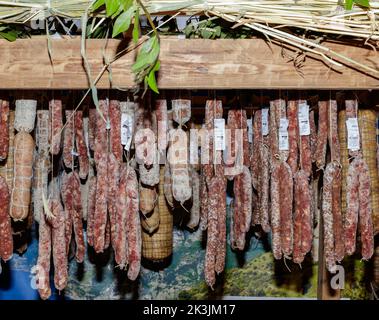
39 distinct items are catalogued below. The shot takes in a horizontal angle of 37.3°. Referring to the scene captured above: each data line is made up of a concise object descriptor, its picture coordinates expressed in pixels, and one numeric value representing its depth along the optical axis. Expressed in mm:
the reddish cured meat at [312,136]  3604
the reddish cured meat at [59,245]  3279
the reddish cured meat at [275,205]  3406
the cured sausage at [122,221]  3232
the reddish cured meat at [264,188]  3658
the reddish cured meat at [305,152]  3420
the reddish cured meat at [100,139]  3281
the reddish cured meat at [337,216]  3393
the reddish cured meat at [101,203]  3266
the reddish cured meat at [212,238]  3420
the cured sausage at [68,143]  3471
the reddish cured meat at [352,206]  3330
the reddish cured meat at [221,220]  3424
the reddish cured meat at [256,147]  3804
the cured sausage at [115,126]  3219
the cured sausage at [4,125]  3193
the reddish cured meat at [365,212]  3326
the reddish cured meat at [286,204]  3340
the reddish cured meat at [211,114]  3289
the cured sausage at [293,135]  3332
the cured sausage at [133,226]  3236
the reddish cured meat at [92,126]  3443
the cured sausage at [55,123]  3223
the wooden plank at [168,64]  2848
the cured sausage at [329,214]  3383
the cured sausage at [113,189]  3254
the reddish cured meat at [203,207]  3730
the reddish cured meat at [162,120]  3188
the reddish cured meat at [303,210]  3361
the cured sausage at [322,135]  3404
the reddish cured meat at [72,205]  3473
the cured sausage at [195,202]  3842
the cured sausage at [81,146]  3531
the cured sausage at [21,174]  3217
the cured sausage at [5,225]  3215
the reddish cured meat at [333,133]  3348
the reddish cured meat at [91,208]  3402
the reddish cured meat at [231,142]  3584
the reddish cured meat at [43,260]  3283
